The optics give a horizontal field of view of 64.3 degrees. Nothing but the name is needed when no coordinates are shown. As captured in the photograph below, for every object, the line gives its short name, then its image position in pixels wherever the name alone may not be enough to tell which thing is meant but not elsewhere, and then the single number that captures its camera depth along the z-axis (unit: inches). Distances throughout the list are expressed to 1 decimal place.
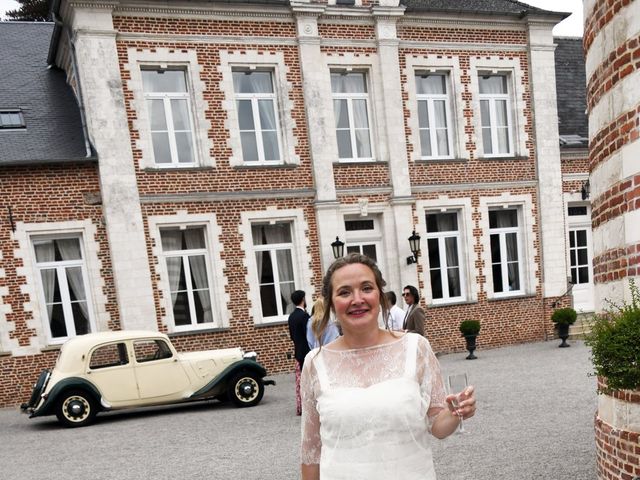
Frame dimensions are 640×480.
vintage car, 310.0
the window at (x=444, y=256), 499.8
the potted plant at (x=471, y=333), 459.2
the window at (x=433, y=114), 493.7
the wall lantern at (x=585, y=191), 540.7
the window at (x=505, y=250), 518.9
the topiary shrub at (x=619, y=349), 111.2
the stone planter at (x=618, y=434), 142.1
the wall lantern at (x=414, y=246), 468.4
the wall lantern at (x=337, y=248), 446.0
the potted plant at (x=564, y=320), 478.3
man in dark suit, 282.7
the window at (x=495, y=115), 511.2
